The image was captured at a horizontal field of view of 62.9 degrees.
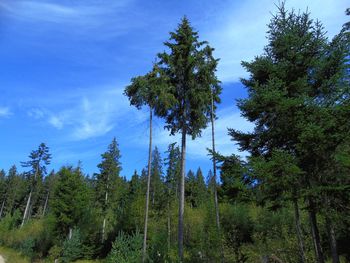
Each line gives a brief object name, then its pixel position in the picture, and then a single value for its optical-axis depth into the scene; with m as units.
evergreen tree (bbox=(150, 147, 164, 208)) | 38.61
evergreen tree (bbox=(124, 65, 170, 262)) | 17.92
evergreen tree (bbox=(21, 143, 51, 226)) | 53.22
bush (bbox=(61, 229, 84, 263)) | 26.91
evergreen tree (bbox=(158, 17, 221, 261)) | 18.44
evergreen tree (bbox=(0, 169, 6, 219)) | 68.75
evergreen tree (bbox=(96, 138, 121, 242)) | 36.50
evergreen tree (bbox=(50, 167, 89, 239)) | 30.72
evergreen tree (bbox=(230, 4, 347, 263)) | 9.41
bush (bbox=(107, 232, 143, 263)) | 16.83
